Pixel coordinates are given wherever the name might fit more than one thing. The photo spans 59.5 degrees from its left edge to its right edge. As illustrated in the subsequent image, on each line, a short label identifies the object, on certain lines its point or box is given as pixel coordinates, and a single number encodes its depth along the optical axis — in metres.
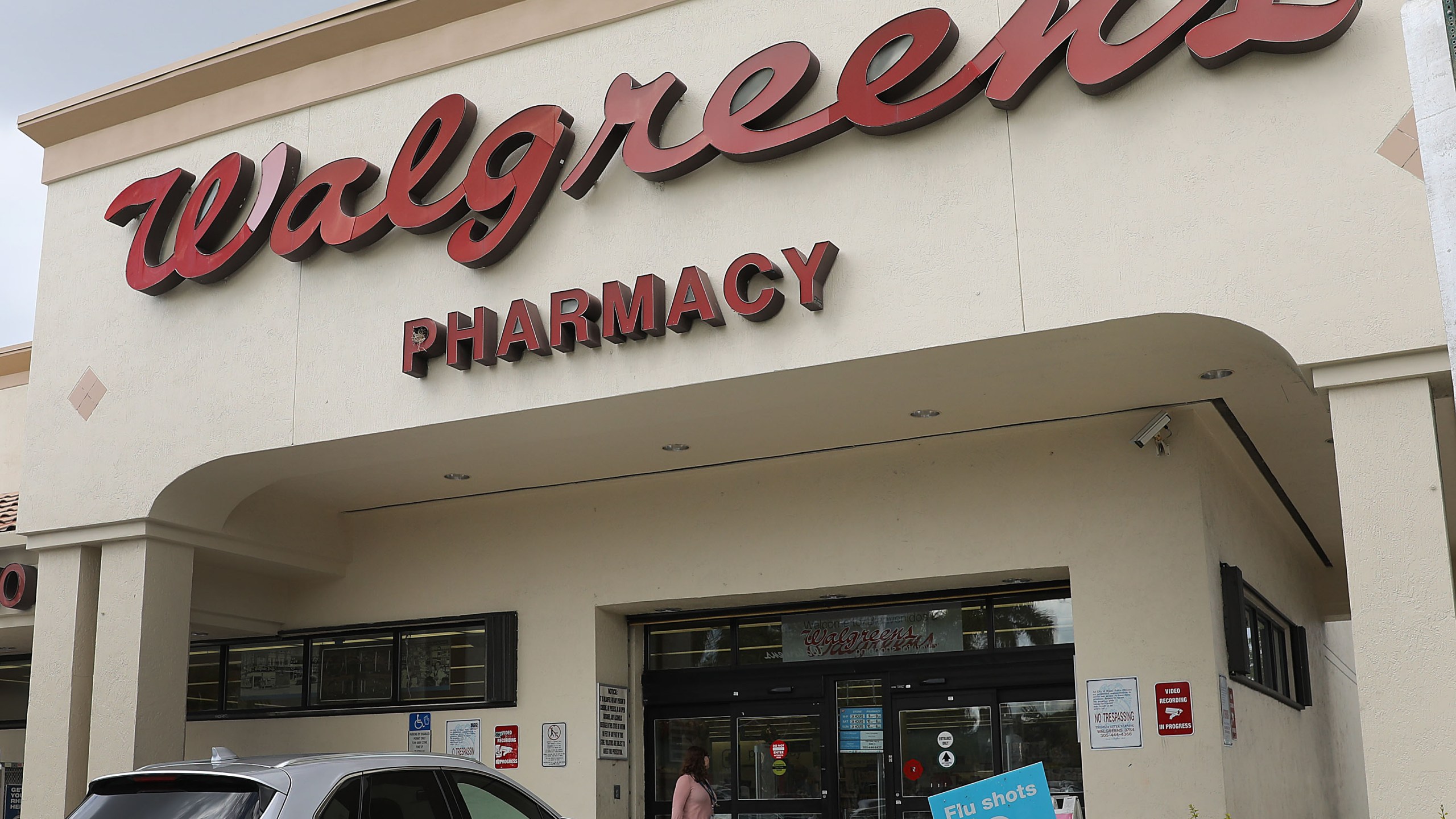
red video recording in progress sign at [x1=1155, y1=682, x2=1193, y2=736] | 9.90
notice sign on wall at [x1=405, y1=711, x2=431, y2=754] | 13.02
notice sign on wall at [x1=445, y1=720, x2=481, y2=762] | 12.71
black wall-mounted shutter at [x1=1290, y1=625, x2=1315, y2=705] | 14.80
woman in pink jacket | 11.53
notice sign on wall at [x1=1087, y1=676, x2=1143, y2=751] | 10.10
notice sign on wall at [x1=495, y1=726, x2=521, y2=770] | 12.48
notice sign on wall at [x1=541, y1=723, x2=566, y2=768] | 12.23
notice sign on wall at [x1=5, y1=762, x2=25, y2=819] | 15.81
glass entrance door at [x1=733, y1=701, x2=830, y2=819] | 11.95
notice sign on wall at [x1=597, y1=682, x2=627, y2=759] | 12.24
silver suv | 5.69
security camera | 10.24
